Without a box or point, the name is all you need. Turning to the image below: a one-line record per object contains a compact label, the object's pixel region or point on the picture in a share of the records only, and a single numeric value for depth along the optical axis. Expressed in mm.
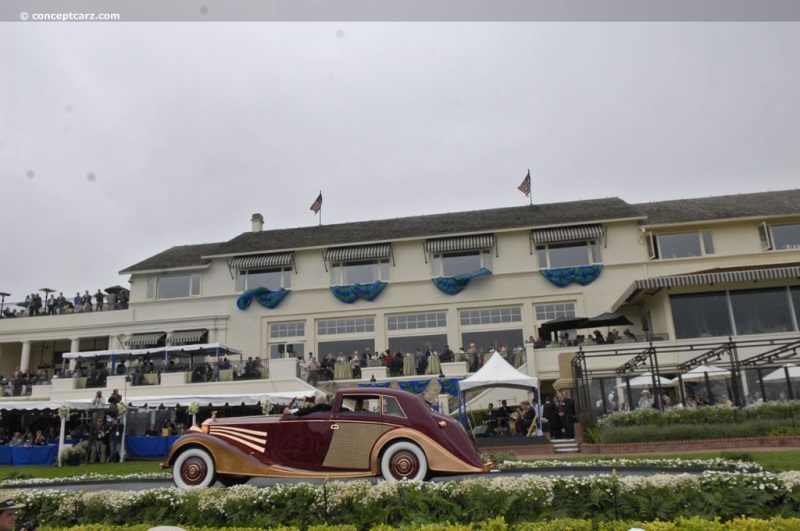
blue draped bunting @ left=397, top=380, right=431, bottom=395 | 28781
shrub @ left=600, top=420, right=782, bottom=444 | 17297
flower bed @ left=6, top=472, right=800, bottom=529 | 8039
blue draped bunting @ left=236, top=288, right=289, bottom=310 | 35469
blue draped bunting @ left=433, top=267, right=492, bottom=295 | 33562
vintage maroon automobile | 10367
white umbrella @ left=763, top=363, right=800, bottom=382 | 19844
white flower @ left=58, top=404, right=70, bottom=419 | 23203
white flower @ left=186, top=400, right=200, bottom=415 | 24289
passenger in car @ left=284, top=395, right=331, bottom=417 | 11062
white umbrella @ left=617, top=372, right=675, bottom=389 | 21453
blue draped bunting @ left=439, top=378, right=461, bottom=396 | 28578
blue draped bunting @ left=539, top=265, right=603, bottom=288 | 32500
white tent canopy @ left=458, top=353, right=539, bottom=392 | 21422
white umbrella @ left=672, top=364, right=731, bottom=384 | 20812
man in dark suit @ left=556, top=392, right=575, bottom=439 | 21031
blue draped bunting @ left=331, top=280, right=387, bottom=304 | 34562
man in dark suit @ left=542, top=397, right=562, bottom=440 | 21250
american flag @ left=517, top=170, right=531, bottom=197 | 35875
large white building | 28781
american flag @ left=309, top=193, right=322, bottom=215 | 40219
